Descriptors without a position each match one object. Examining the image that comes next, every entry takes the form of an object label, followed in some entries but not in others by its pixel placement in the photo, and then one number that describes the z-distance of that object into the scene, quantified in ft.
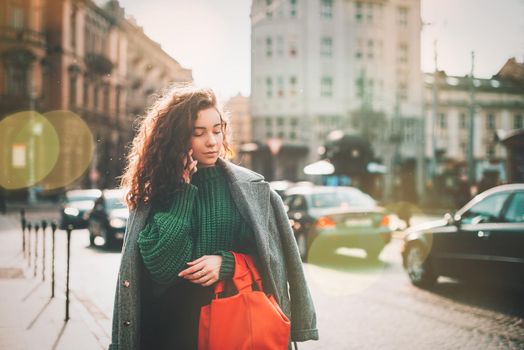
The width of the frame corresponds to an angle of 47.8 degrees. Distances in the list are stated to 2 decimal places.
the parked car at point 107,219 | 49.32
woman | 7.79
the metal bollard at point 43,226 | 28.30
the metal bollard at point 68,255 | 20.30
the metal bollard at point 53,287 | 24.71
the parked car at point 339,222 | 38.78
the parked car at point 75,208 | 75.26
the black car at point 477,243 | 24.06
